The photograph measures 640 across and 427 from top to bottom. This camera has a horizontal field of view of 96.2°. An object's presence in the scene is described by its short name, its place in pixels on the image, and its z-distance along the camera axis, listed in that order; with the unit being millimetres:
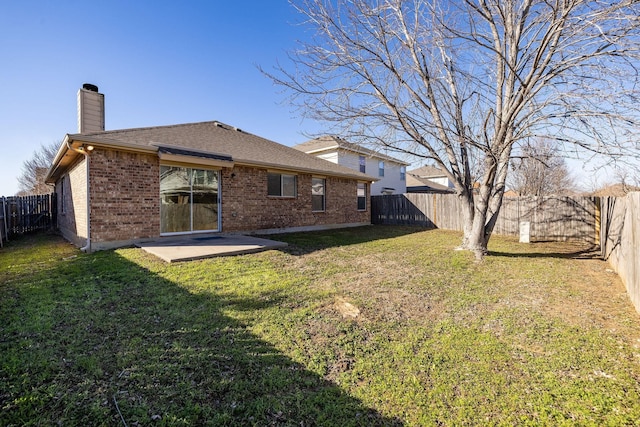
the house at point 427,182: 30719
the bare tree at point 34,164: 30016
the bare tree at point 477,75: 4961
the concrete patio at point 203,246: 6439
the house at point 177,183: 7352
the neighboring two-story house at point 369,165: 20141
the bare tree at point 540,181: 16500
